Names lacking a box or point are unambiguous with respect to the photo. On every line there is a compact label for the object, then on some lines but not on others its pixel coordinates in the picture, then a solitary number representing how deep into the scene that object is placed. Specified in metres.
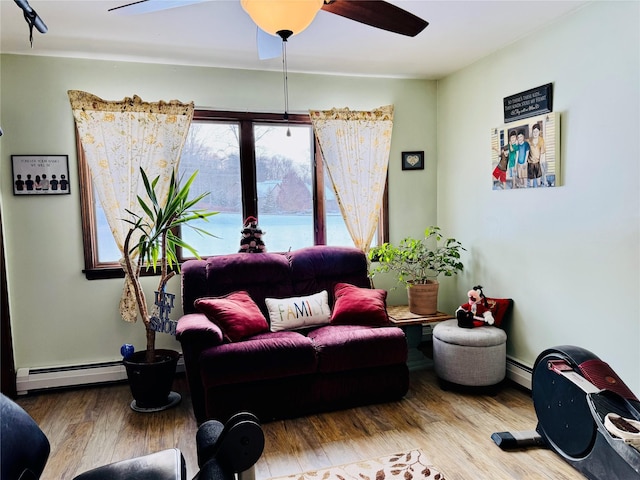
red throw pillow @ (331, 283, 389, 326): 3.25
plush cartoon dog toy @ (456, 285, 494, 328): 3.26
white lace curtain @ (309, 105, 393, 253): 3.89
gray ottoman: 3.11
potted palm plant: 2.98
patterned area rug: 2.22
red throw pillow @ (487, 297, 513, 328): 3.32
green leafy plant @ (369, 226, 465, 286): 3.69
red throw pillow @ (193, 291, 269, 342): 2.95
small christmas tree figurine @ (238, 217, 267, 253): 3.62
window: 3.52
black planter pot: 2.96
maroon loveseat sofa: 2.72
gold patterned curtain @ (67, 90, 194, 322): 3.32
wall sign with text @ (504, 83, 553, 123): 2.92
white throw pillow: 3.24
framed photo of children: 2.86
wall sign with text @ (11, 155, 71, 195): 3.24
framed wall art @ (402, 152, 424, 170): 4.17
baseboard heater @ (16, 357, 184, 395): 3.29
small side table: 3.56
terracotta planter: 3.62
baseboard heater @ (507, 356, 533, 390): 3.19
